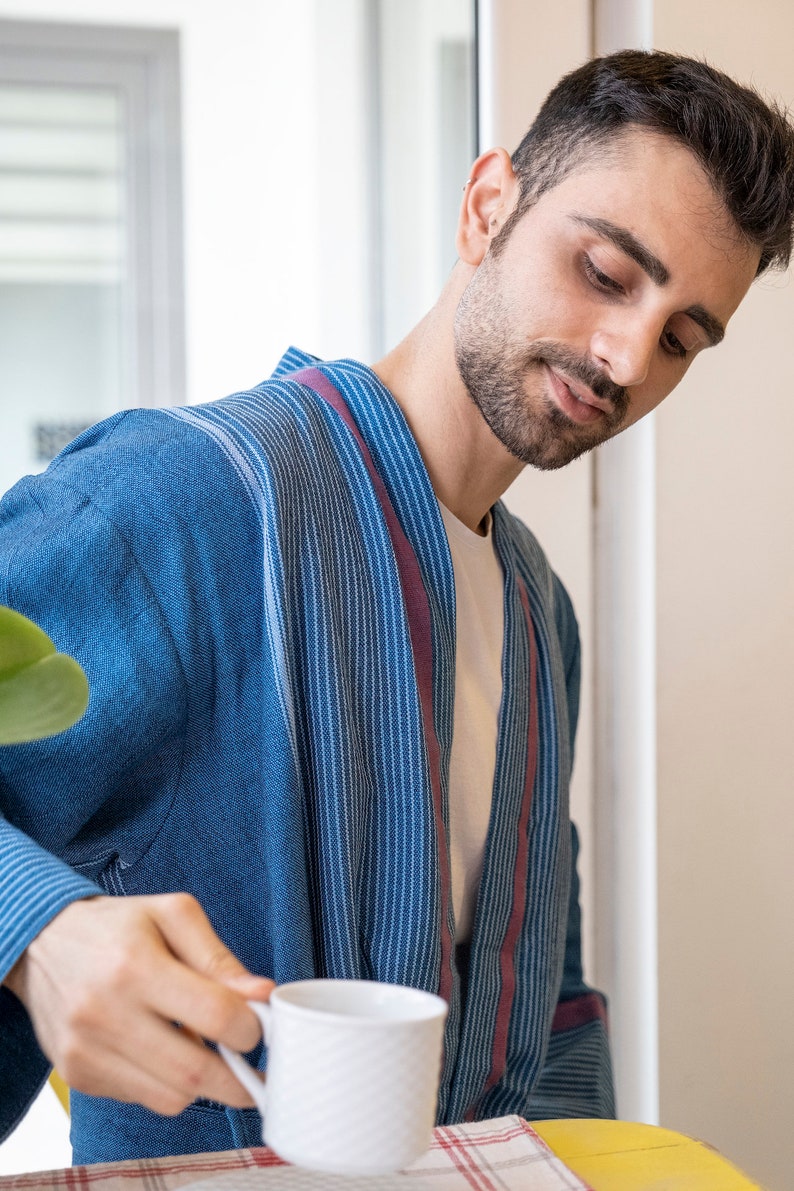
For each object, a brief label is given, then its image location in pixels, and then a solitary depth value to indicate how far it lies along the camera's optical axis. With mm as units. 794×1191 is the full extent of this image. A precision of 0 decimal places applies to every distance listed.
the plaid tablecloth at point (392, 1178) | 548
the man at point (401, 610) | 768
